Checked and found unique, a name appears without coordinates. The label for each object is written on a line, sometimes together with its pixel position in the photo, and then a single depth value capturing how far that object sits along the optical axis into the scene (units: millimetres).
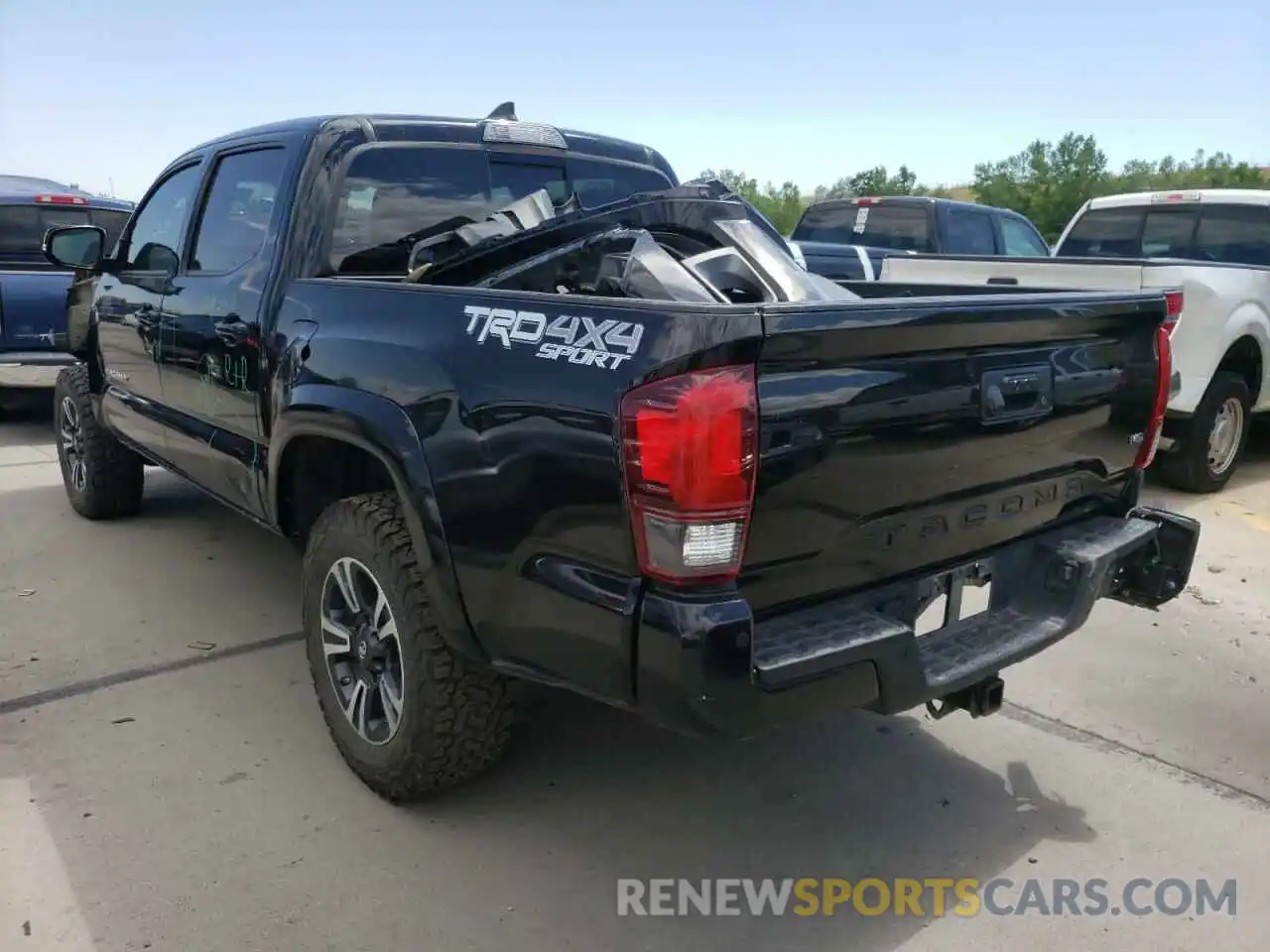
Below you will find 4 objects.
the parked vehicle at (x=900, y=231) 9852
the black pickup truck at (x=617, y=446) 2105
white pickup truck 5938
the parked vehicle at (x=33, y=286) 8188
